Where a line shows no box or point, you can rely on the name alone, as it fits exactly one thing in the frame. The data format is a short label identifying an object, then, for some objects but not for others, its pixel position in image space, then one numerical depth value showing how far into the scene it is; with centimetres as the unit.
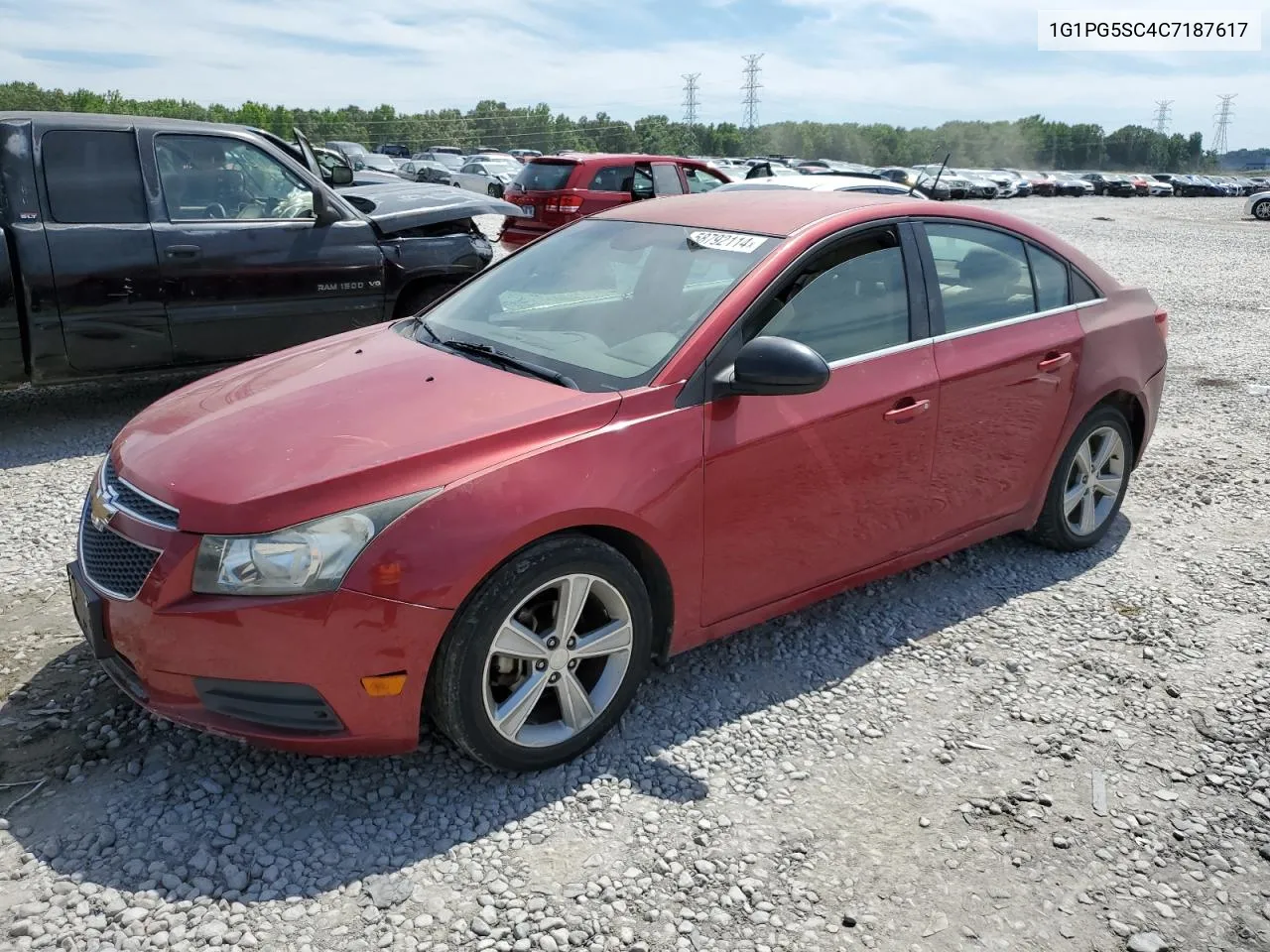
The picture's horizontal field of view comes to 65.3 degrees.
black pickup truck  567
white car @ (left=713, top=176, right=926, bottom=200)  1024
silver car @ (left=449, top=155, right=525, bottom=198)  2886
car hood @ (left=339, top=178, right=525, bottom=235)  715
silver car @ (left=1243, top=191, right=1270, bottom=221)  3222
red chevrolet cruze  259
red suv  1345
